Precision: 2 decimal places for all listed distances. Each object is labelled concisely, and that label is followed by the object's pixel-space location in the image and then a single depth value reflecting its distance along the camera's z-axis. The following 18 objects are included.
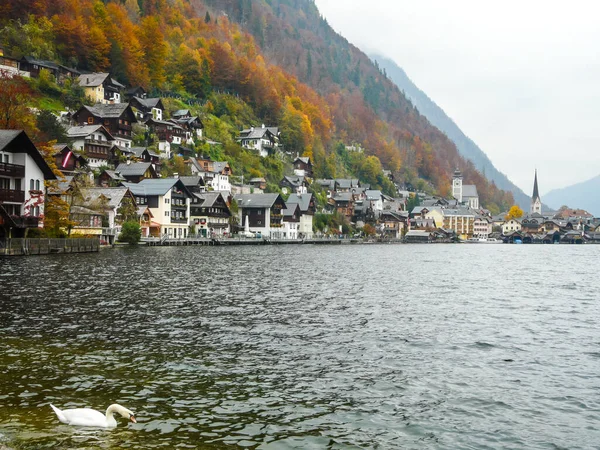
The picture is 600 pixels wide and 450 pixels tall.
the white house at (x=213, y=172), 126.75
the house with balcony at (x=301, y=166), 171.50
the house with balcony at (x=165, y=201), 101.75
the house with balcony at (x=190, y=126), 136.24
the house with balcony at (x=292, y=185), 156.00
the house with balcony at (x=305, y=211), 145.12
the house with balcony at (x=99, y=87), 126.19
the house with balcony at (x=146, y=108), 131.75
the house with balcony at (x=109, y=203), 82.62
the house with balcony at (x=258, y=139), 158.25
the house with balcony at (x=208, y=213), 115.81
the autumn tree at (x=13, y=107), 71.38
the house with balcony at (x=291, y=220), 138.00
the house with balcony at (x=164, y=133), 128.50
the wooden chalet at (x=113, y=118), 114.69
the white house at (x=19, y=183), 57.91
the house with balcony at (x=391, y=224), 191.75
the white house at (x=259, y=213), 129.38
